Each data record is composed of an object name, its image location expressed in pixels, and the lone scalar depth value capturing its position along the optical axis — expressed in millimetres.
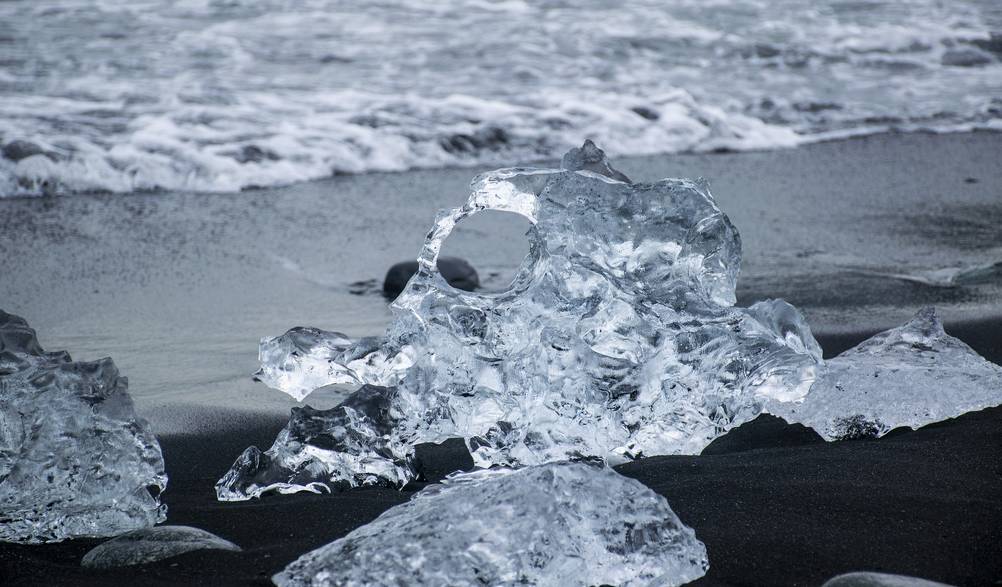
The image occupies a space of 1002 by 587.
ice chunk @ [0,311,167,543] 4355
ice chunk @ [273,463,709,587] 3549
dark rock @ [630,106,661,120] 15355
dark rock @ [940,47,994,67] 20609
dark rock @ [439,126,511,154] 13859
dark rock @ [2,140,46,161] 12023
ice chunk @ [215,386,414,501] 4879
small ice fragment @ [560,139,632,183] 5609
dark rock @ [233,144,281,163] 12809
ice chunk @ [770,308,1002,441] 5281
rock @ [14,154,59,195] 11633
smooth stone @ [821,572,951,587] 3490
